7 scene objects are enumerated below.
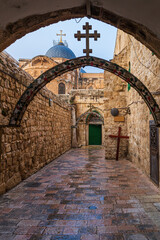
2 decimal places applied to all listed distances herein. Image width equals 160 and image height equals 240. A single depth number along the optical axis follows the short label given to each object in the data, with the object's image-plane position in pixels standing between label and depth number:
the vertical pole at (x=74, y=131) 13.84
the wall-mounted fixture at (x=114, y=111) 8.55
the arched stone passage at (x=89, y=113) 15.07
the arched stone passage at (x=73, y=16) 2.20
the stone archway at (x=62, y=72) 3.71
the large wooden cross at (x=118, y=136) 8.45
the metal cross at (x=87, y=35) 3.56
